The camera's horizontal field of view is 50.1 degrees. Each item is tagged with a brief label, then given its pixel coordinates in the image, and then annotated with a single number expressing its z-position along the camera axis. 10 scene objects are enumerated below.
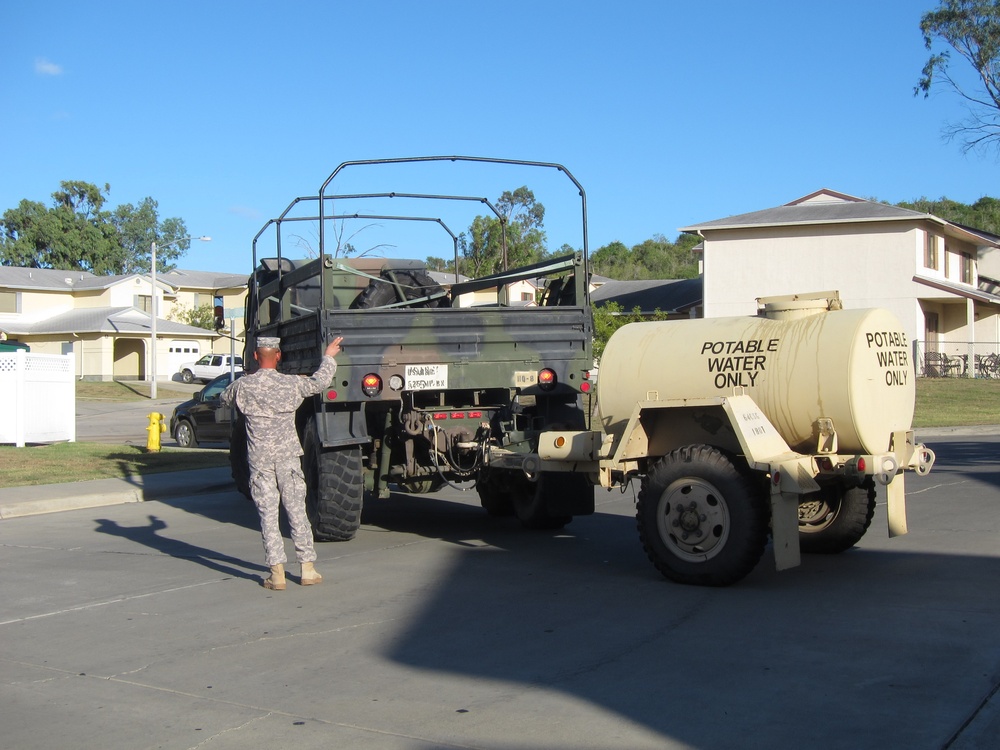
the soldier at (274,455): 7.82
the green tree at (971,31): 31.08
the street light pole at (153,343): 44.06
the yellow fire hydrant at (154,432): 19.75
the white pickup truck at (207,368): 55.19
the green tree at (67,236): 89.44
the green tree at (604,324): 33.94
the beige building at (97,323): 56.28
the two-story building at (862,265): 39.72
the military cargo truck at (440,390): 9.06
